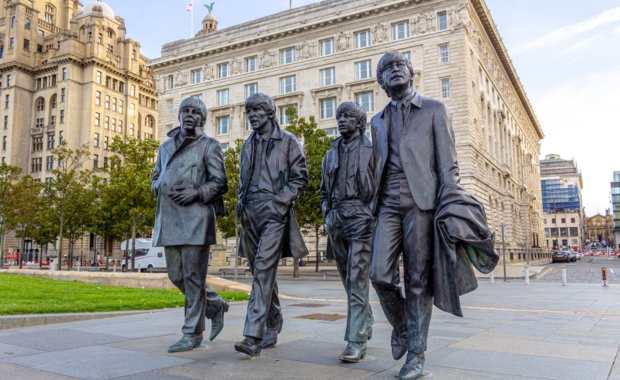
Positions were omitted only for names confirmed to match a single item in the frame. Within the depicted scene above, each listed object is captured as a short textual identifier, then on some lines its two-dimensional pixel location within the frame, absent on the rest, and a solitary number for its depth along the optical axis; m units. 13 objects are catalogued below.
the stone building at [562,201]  141.88
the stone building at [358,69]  42.06
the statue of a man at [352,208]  4.88
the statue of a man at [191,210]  5.31
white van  42.56
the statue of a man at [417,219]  3.92
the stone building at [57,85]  75.12
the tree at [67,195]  36.41
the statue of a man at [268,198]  5.09
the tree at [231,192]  29.19
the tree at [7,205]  39.09
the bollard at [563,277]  18.67
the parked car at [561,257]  57.34
